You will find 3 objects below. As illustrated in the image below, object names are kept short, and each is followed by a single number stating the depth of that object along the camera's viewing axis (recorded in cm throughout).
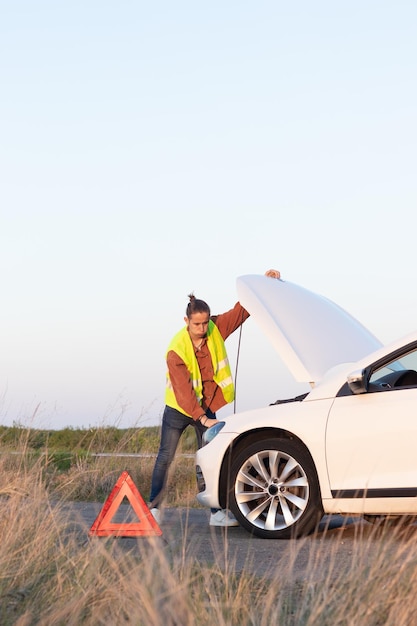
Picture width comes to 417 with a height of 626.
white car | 824
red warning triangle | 794
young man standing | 963
